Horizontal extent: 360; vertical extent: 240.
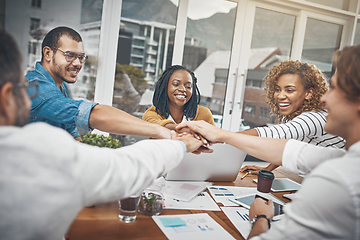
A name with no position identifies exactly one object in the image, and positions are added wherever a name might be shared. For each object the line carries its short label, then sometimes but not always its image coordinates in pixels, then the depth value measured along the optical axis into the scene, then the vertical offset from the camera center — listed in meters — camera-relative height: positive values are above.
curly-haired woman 1.77 -0.01
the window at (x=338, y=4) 4.27 +1.62
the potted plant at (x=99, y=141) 1.06 -0.24
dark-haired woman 2.36 -0.08
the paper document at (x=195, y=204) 1.17 -0.50
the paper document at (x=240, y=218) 1.02 -0.50
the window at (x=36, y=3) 2.86 +0.71
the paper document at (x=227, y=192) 1.29 -0.50
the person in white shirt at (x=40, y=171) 0.54 -0.21
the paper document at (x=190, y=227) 0.94 -0.50
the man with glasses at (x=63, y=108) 1.47 -0.17
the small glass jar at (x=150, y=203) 1.06 -0.46
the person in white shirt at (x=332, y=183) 0.62 -0.20
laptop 1.43 -0.39
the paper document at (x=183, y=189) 1.26 -0.49
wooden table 0.89 -0.50
